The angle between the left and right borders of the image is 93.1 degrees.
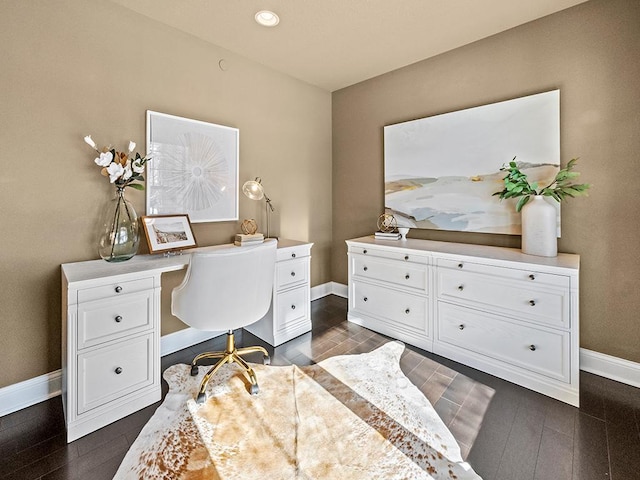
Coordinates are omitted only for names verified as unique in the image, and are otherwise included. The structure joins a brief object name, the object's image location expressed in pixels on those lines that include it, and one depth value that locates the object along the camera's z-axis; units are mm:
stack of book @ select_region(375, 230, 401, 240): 3168
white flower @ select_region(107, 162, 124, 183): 2053
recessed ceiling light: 2334
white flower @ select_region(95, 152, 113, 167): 2014
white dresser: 1964
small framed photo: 2338
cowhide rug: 1419
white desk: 1655
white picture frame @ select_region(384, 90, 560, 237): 2451
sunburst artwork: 2459
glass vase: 2080
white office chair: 1737
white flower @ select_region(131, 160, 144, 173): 2166
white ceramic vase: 2221
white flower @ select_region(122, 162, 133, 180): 2139
